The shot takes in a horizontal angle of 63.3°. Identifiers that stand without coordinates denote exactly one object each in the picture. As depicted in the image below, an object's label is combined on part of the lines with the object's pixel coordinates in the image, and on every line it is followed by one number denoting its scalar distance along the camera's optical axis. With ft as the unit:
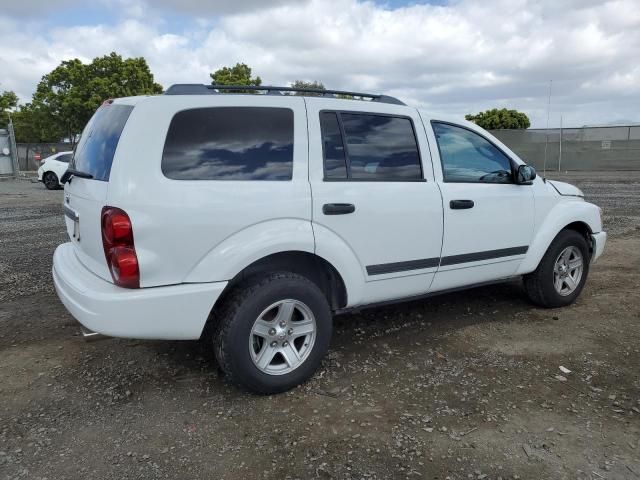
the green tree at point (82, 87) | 131.34
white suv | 9.51
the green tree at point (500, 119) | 108.06
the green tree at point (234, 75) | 148.36
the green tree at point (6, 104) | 137.69
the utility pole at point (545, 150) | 75.20
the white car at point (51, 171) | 57.26
